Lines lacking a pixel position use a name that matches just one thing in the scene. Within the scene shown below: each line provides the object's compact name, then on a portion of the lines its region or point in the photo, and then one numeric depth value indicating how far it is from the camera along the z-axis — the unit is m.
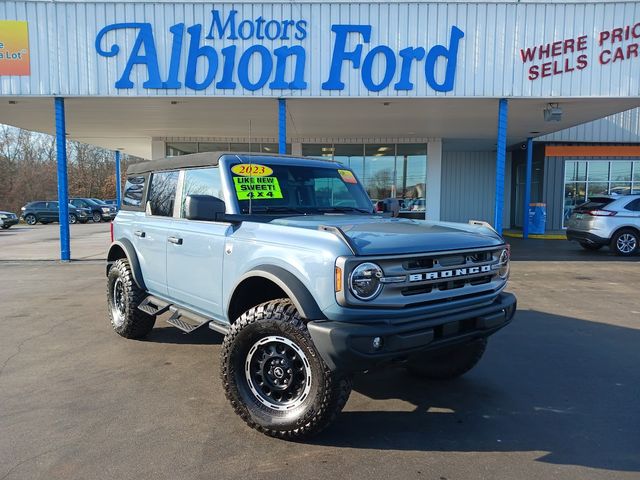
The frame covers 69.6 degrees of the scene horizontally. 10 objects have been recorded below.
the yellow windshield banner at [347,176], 4.80
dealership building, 10.73
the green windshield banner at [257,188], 3.97
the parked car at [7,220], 25.64
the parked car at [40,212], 29.86
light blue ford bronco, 2.82
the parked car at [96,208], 32.03
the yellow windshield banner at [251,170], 4.05
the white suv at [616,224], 12.73
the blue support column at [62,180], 11.24
